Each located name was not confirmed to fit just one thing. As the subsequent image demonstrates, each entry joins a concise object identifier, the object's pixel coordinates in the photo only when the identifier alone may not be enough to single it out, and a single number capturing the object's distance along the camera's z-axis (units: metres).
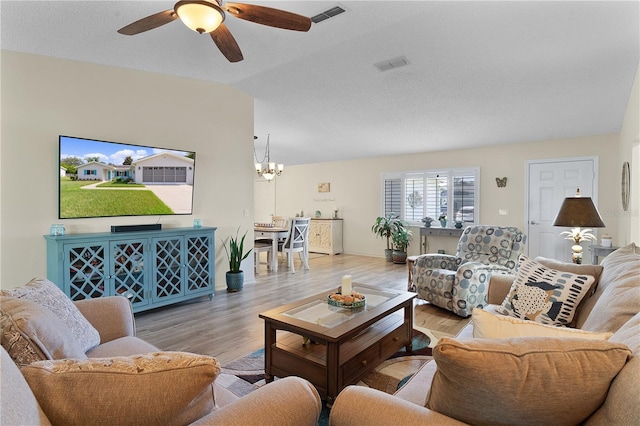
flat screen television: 3.30
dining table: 5.89
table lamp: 2.57
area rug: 2.18
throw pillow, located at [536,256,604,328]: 1.87
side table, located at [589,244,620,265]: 4.30
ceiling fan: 1.92
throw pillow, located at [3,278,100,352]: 1.42
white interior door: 5.46
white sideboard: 8.05
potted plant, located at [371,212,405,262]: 7.04
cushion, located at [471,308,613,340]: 1.12
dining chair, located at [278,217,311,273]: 5.84
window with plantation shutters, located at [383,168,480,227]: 6.59
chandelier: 6.14
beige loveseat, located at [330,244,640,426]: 0.80
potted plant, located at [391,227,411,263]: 6.71
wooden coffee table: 1.89
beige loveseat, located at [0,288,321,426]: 0.72
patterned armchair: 3.48
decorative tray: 2.36
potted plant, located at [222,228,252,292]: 4.45
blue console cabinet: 3.06
